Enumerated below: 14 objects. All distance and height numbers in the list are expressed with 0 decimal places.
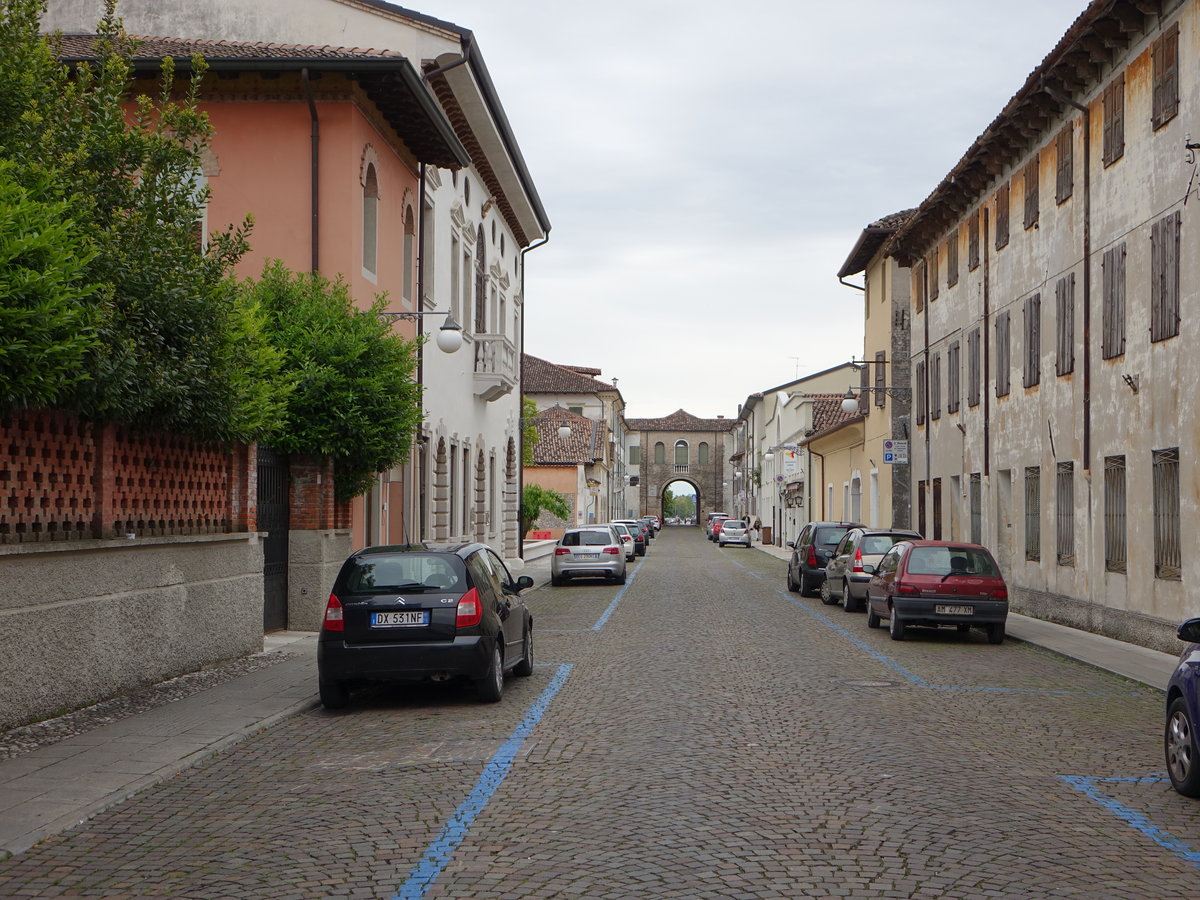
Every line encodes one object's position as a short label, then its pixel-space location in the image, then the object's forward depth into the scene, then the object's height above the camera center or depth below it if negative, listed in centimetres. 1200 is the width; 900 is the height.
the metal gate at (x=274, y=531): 1714 -44
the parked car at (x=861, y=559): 2369 -110
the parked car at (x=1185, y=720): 748 -133
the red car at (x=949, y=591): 1800 -127
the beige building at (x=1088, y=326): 1681 +281
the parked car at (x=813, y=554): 2848 -121
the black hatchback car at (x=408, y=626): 1112 -110
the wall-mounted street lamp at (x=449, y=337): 1923 +242
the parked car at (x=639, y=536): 5791 -164
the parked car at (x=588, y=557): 3306 -148
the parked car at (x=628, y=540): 4847 -153
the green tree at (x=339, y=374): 1728 +168
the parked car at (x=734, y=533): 7044 -182
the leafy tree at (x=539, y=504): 5653 -20
